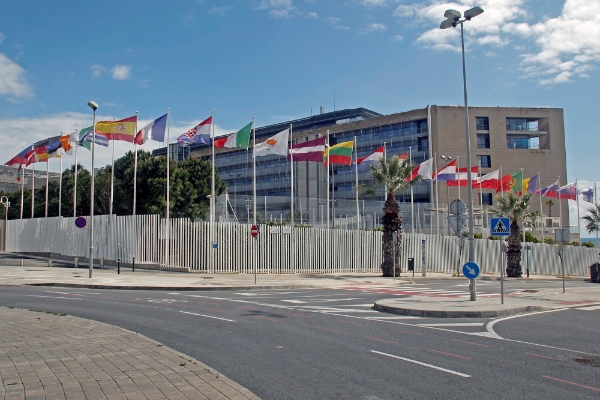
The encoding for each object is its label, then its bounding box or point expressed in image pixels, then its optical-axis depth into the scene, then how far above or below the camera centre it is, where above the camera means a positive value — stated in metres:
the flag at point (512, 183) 46.60 +4.04
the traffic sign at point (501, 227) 16.92 +0.06
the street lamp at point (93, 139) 27.29 +5.06
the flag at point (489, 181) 45.50 +4.17
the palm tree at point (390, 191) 32.75 +2.44
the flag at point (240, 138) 30.62 +5.38
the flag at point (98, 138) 31.89 +5.86
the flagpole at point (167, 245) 32.34 -0.66
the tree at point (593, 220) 67.22 +0.99
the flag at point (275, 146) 31.50 +5.09
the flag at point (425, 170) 39.97 +4.48
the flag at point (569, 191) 50.91 +3.47
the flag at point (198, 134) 31.18 +5.80
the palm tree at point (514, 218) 40.75 +0.82
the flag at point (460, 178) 43.65 +4.30
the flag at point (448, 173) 42.91 +4.54
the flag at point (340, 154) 35.28 +5.10
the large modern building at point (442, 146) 73.38 +11.89
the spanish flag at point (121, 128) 32.56 +6.44
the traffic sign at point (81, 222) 28.15 +0.69
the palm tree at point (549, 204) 71.86 +3.25
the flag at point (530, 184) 47.47 +4.01
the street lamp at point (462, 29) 17.39 +6.89
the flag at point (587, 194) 53.28 +3.32
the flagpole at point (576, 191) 51.94 +3.57
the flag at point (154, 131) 32.50 +6.22
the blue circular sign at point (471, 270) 16.20 -1.22
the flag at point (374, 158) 35.54 +4.88
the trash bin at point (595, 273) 38.12 -3.23
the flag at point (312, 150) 33.22 +5.03
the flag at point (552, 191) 49.62 +3.45
